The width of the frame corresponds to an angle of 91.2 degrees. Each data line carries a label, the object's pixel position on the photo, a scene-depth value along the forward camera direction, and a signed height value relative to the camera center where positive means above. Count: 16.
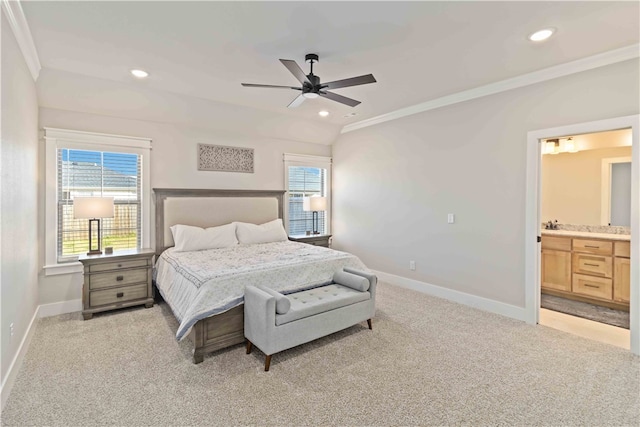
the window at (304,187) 5.86 +0.45
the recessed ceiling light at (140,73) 3.33 +1.46
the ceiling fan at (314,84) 2.65 +1.14
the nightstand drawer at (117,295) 3.68 -1.05
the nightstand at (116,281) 3.65 -0.88
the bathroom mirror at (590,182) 4.42 +0.46
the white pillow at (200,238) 4.24 -0.40
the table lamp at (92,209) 3.68 -0.01
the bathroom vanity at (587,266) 3.99 -0.74
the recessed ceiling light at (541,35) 2.58 +1.50
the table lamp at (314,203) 5.65 +0.13
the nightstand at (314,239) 5.46 -0.51
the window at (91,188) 3.81 +0.27
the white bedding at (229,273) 2.78 -0.66
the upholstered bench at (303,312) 2.61 -0.94
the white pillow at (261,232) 4.78 -0.36
